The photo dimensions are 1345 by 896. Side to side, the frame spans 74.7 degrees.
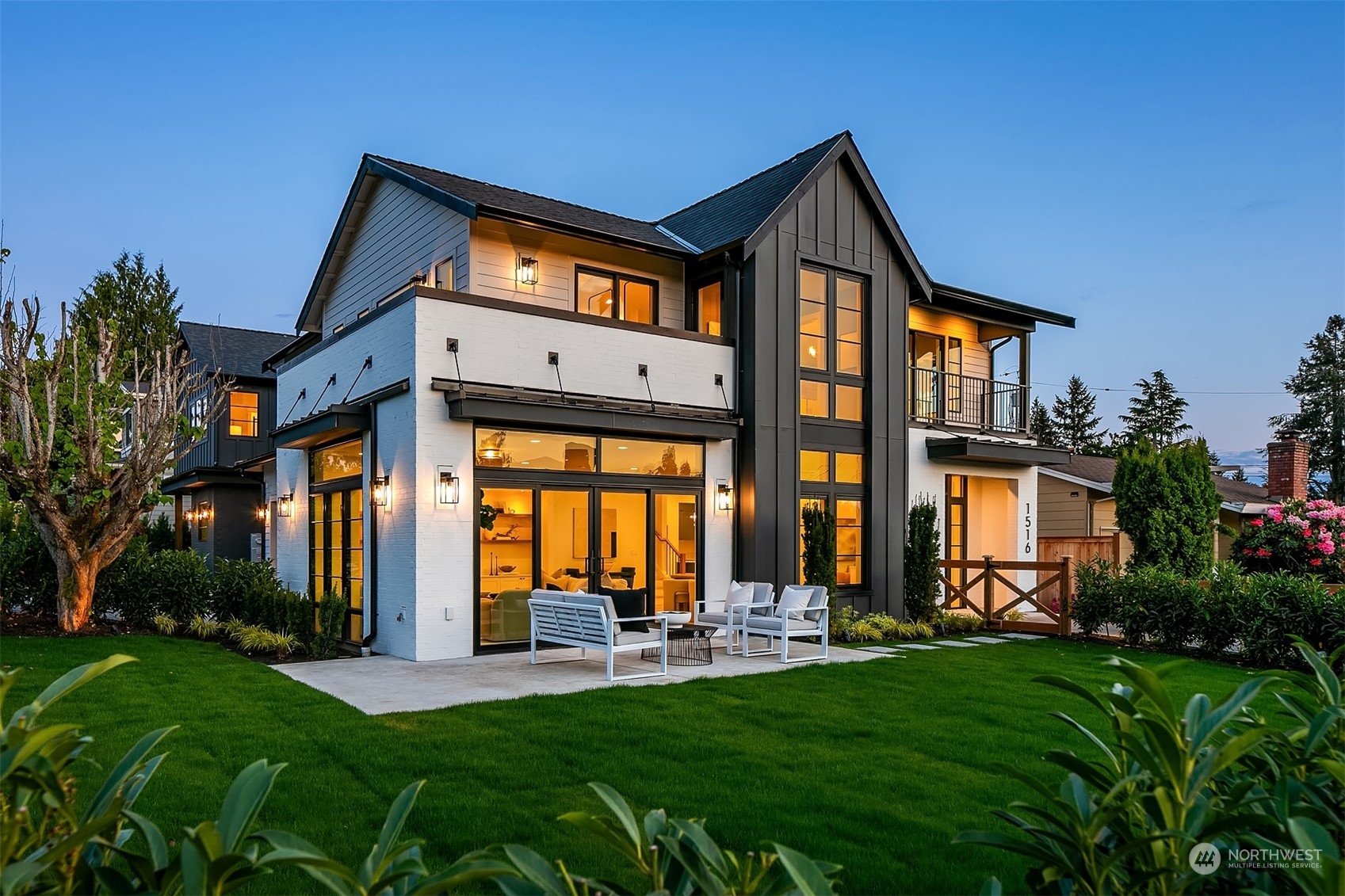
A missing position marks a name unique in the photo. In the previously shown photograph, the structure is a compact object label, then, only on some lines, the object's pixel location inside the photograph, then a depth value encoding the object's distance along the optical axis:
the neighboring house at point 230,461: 20.98
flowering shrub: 14.10
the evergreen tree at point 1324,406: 38.94
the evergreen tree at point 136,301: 32.53
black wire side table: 10.72
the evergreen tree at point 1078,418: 53.88
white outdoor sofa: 9.60
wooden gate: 13.98
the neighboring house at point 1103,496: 21.78
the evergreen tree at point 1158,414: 50.16
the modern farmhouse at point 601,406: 11.33
